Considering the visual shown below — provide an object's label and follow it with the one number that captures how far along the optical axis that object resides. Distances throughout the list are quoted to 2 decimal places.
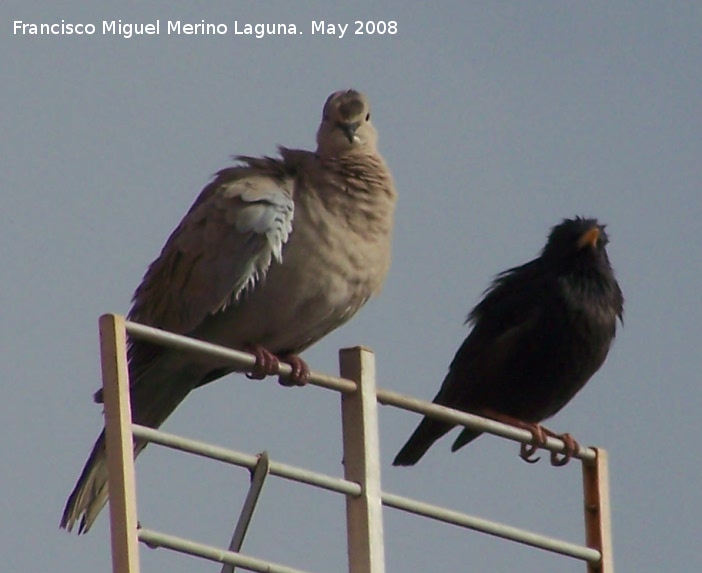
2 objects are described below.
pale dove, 13.87
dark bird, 16.67
